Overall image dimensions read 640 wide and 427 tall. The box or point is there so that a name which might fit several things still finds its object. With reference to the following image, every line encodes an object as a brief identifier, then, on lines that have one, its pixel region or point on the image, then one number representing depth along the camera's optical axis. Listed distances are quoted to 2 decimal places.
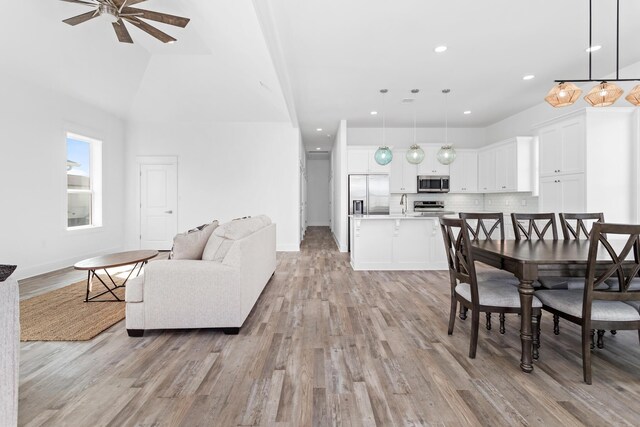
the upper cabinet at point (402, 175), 7.33
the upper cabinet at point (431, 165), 7.34
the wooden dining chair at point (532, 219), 3.24
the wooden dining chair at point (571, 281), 2.46
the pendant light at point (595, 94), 2.38
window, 5.60
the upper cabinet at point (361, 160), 7.18
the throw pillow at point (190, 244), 2.84
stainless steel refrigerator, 7.18
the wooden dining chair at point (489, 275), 2.63
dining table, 2.02
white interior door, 7.05
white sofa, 2.59
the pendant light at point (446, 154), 5.02
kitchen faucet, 6.52
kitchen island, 5.13
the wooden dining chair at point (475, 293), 2.18
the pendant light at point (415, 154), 5.12
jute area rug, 2.63
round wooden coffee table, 3.22
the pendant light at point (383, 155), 5.16
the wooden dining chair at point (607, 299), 1.81
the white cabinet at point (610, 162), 4.09
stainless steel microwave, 7.31
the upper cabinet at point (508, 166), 6.07
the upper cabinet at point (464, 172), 7.33
